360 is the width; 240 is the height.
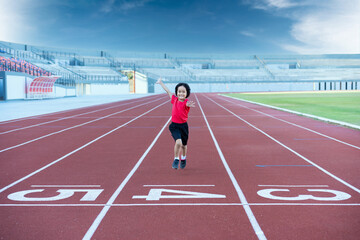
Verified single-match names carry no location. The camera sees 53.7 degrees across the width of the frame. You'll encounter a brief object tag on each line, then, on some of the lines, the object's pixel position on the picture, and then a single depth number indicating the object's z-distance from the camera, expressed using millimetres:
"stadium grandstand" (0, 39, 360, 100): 59500
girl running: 5945
